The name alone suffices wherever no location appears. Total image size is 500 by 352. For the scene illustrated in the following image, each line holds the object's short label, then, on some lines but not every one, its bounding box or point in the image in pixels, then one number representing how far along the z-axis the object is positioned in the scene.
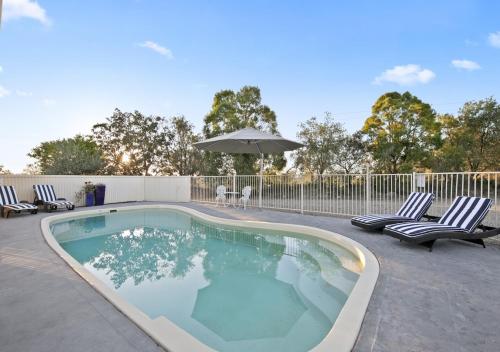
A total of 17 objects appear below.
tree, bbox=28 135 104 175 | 14.68
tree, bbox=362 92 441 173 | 15.55
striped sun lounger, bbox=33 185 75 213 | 9.30
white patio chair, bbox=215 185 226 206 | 10.48
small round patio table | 10.10
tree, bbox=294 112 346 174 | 14.75
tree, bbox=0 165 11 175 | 17.65
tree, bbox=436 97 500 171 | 14.89
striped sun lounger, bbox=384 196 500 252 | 4.23
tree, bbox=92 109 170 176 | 18.77
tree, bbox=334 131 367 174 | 15.22
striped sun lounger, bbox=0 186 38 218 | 7.96
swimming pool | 2.49
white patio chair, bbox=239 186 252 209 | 9.42
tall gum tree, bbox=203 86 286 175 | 15.04
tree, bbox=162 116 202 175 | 18.43
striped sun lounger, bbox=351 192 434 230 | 5.47
